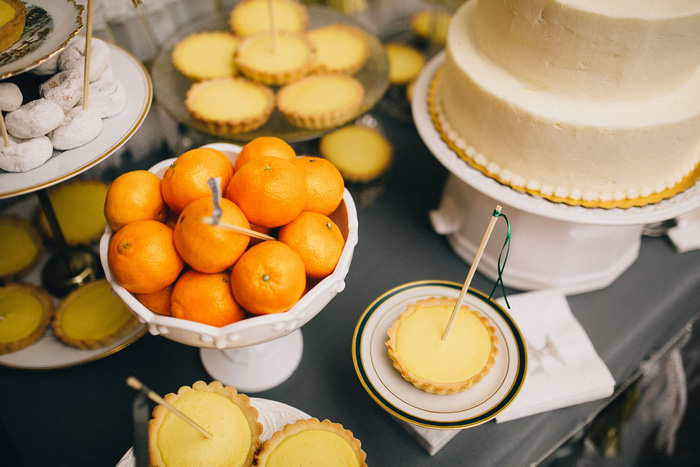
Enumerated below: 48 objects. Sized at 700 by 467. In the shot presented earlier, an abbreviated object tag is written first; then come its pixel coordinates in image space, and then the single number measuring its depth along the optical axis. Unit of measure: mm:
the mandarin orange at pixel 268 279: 686
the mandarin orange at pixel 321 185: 835
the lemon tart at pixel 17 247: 1180
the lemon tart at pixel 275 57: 1362
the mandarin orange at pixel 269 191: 737
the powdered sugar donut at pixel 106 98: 855
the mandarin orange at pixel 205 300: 717
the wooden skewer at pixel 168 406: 528
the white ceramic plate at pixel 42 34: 693
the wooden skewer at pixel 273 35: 1247
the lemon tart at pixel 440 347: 794
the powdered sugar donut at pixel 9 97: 800
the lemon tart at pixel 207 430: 731
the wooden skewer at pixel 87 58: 746
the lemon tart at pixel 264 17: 1527
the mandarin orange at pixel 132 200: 787
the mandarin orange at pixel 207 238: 691
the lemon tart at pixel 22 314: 1047
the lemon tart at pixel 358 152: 1461
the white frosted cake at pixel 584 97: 898
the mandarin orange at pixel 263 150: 850
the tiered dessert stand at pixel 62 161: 735
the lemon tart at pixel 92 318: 1056
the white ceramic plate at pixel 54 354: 1034
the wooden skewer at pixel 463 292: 663
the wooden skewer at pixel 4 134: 755
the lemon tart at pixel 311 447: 750
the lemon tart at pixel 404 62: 1832
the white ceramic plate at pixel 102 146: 757
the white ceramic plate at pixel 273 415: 845
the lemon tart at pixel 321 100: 1267
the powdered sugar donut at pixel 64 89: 826
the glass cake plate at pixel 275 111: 1221
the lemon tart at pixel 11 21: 734
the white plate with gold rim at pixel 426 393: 762
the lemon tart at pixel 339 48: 1458
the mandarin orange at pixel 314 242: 768
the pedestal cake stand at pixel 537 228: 1018
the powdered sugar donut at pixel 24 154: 772
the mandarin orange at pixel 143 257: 706
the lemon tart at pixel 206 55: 1378
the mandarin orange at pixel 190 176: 780
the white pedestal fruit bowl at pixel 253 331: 684
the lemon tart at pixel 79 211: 1250
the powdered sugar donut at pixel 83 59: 874
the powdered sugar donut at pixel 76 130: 810
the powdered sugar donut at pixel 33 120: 785
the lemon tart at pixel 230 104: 1236
